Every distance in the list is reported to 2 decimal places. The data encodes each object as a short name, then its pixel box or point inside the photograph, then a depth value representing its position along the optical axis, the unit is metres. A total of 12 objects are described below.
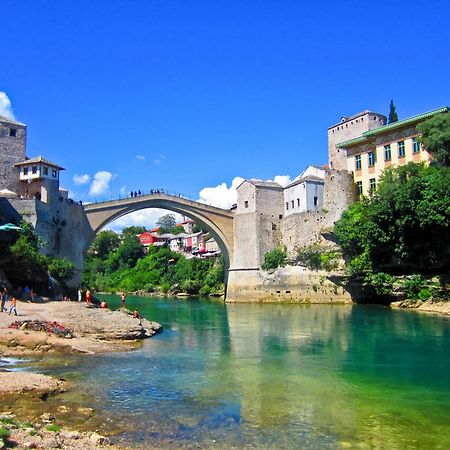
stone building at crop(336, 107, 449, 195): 41.00
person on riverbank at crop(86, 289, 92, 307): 29.52
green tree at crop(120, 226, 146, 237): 112.34
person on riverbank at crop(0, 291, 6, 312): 23.35
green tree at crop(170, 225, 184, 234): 114.12
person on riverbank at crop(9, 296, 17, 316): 22.06
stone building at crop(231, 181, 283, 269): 50.47
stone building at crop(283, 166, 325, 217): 47.62
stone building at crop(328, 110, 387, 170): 51.38
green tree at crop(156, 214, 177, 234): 125.50
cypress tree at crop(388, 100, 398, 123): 54.06
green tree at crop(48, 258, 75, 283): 35.19
